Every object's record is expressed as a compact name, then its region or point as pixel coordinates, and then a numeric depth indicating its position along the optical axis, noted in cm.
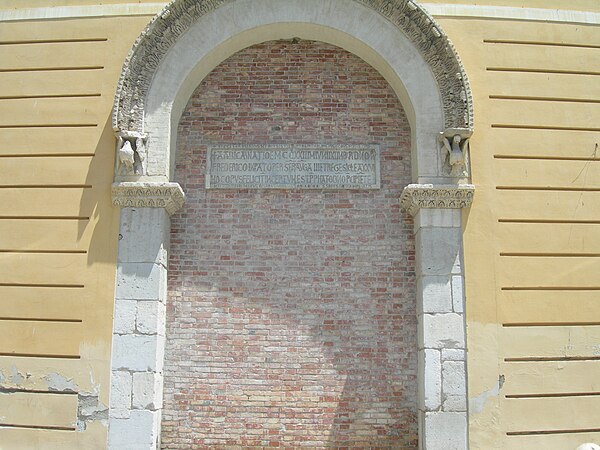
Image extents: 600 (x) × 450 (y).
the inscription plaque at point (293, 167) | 827
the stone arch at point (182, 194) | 733
